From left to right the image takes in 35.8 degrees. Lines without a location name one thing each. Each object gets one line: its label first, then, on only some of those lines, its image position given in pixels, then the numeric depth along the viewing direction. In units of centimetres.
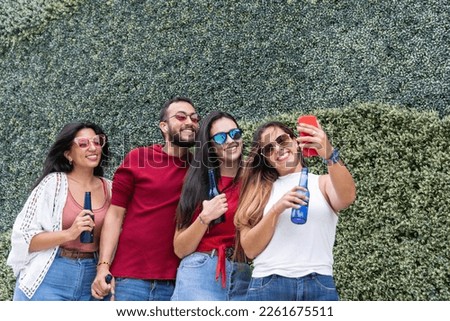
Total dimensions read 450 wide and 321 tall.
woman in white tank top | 303
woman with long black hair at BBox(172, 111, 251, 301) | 333
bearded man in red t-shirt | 355
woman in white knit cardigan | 353
